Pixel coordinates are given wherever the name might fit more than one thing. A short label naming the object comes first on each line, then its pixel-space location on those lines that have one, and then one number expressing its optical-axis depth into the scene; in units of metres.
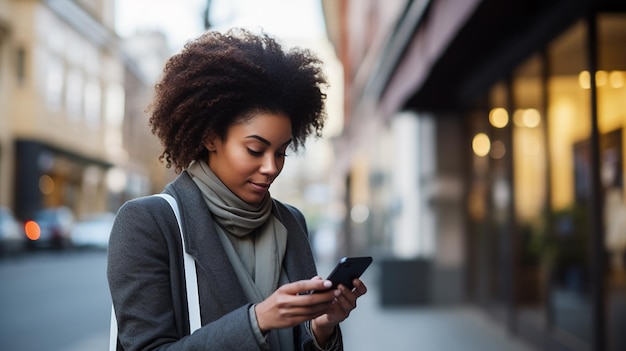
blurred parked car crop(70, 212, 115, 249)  33.12
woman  1.93
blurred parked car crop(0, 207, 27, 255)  24.73
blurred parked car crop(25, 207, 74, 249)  29.62
